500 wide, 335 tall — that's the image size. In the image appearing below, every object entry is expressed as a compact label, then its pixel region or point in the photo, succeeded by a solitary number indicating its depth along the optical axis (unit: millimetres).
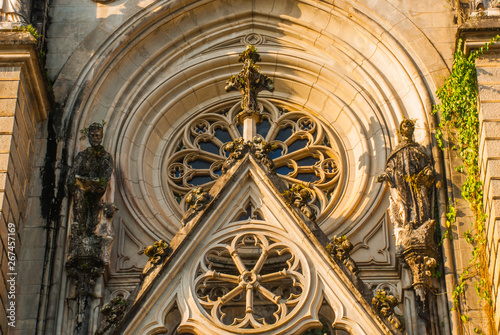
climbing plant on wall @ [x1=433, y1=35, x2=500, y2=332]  16859
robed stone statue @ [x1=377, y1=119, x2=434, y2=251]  17500
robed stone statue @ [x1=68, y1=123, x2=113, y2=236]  17906
